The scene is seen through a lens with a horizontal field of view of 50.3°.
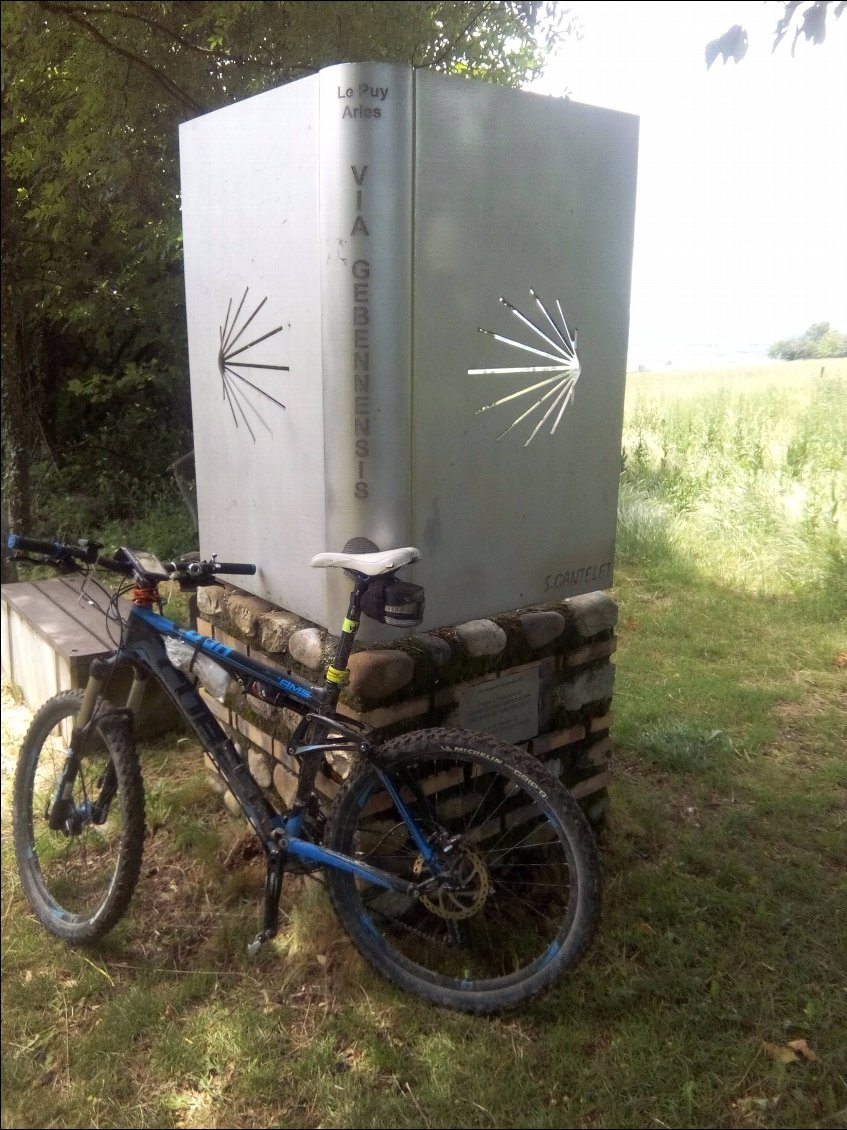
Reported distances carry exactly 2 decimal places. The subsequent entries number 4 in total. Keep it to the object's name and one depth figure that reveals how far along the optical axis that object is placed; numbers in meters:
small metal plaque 2.36
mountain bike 1.95
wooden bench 3.37
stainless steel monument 1.90
